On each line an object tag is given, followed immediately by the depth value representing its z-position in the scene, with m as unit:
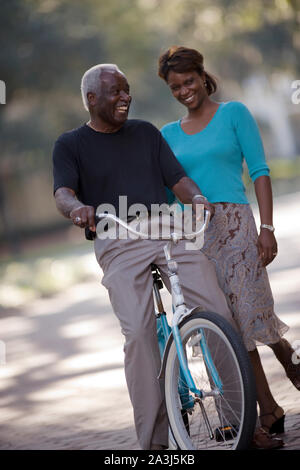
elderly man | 7.65
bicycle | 7.37
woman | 8.62
